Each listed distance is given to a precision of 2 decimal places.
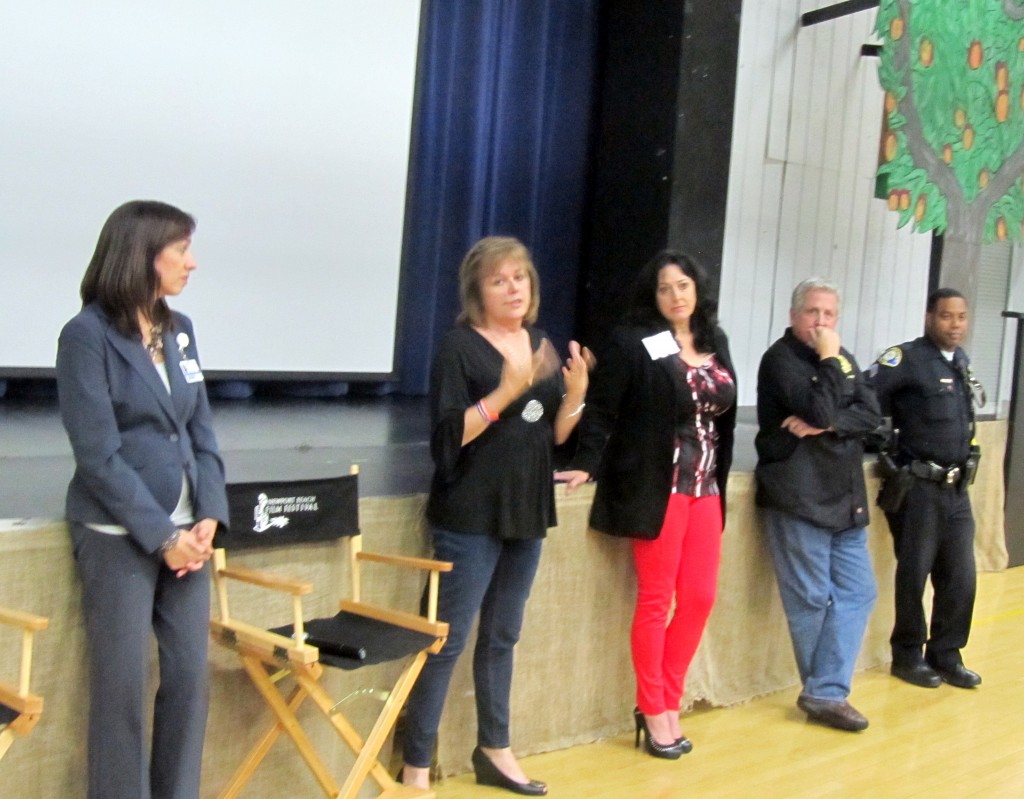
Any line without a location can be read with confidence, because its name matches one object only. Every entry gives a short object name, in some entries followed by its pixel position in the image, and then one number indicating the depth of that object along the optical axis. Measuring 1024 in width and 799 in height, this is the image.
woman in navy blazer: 1.85
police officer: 3.71
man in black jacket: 3.21
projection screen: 3.64
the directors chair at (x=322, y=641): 2.17
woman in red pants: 2.87
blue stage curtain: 4.84
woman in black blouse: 2.43
